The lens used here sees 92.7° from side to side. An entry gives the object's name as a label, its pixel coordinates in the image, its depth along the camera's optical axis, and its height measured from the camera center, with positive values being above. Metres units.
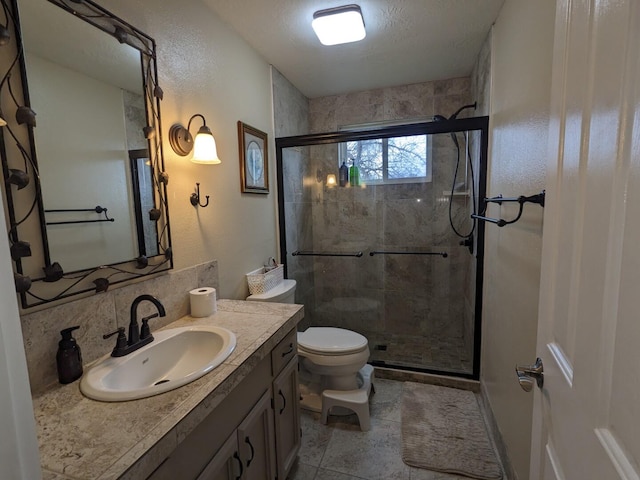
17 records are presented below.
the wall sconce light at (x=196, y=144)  1.44 +0.31
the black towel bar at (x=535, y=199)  1.07 +0.01
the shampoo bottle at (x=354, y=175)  2.95 +0.29
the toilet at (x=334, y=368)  1.92 -1.04
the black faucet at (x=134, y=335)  1.07 -0.46
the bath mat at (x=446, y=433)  1.61 -1.37
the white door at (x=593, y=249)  0.40 -0.08
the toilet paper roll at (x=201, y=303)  1.45 -0.45
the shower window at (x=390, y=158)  2.79 +0.43
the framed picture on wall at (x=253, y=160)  2.01 +0.34
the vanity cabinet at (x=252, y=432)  0.85 -0.76
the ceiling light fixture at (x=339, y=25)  1.70 +1.05
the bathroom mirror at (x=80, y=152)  0.88 +0.21
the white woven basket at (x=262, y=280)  2.03 -0.49
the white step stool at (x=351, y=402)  1.91 -1.24
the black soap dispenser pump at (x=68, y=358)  0.92 -0.44
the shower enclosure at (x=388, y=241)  2.59 -0.34
